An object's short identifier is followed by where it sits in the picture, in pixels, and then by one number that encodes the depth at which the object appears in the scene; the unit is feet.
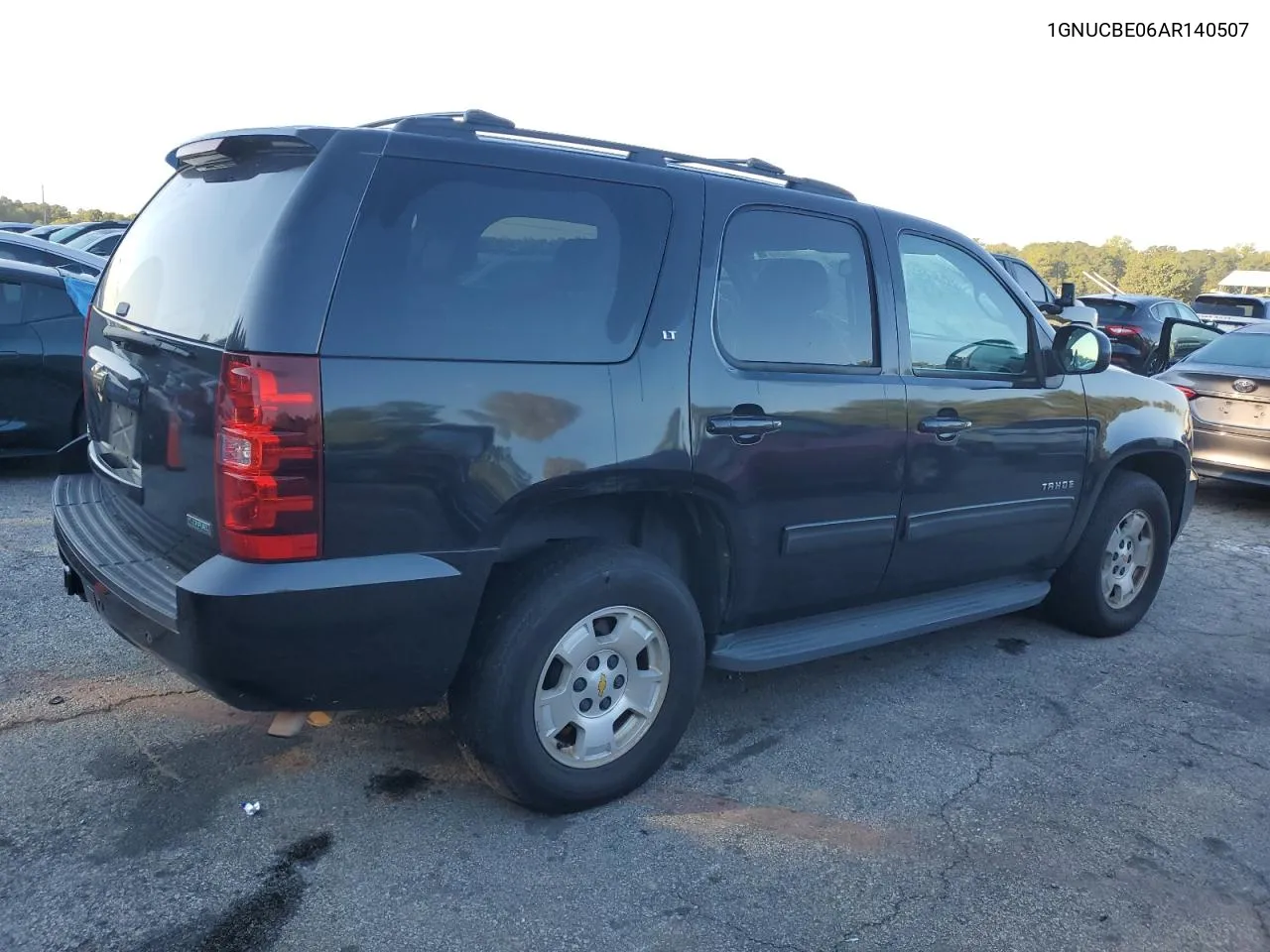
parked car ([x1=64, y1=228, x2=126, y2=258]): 52.75
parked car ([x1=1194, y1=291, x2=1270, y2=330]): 54.13
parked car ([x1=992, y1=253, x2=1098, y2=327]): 44.75
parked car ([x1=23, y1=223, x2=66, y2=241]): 63.56
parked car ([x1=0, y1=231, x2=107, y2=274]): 28.17
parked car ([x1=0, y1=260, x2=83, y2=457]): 21.42
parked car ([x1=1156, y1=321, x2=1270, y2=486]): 25.43
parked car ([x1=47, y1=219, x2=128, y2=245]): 60.64
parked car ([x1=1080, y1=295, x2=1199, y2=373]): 45.60
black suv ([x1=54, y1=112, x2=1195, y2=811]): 8.43
